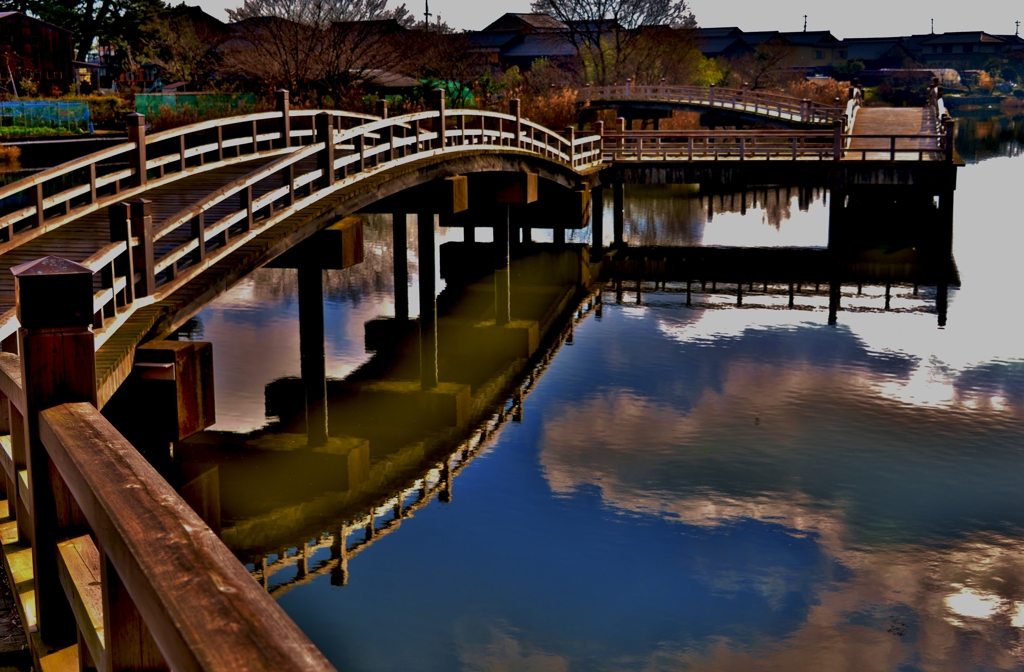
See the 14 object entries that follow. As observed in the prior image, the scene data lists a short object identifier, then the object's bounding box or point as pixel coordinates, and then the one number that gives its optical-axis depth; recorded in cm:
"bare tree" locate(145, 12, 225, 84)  6003
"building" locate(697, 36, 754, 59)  12444
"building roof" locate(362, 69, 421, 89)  5316
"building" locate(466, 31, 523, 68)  9925
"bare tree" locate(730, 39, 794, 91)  9869
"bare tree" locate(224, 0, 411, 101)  5106
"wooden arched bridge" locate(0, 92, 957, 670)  271
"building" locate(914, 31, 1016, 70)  15100
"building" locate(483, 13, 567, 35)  10515
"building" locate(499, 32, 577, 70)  9306
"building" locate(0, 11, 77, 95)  5919
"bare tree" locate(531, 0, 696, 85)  7544
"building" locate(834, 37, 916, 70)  14088
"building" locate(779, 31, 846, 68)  13485
